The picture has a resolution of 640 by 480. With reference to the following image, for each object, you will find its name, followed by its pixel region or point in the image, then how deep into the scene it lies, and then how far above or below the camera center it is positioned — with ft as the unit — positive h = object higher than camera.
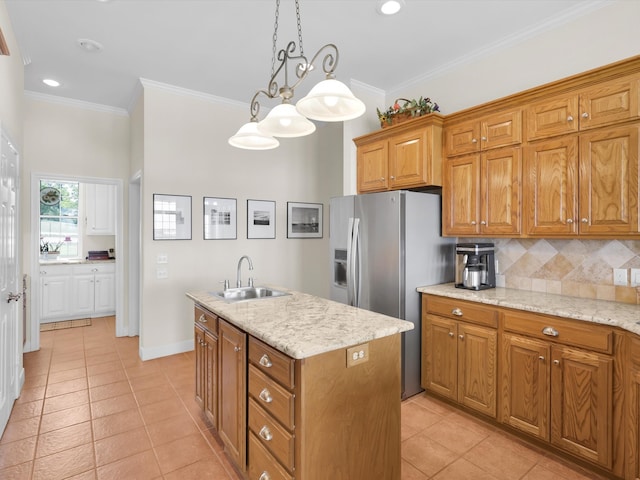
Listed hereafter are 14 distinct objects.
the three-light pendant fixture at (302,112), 5.63 +2.31
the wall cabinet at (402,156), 10.17 +2.57
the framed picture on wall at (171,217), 12.94 +0.81
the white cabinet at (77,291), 17.75 -2.79
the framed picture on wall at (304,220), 16.52 +0.88
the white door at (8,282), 8.11 -1.10
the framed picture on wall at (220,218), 14.10 +0.80
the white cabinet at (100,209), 20.20 +1.71
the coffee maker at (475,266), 9.43 -0.80
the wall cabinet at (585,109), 6.98 +2.79
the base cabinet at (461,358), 8.33 -3.10
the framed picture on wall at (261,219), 15.24 +0.86
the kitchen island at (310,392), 4.89 -2.39
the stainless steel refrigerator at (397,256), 9.66 -0.53
